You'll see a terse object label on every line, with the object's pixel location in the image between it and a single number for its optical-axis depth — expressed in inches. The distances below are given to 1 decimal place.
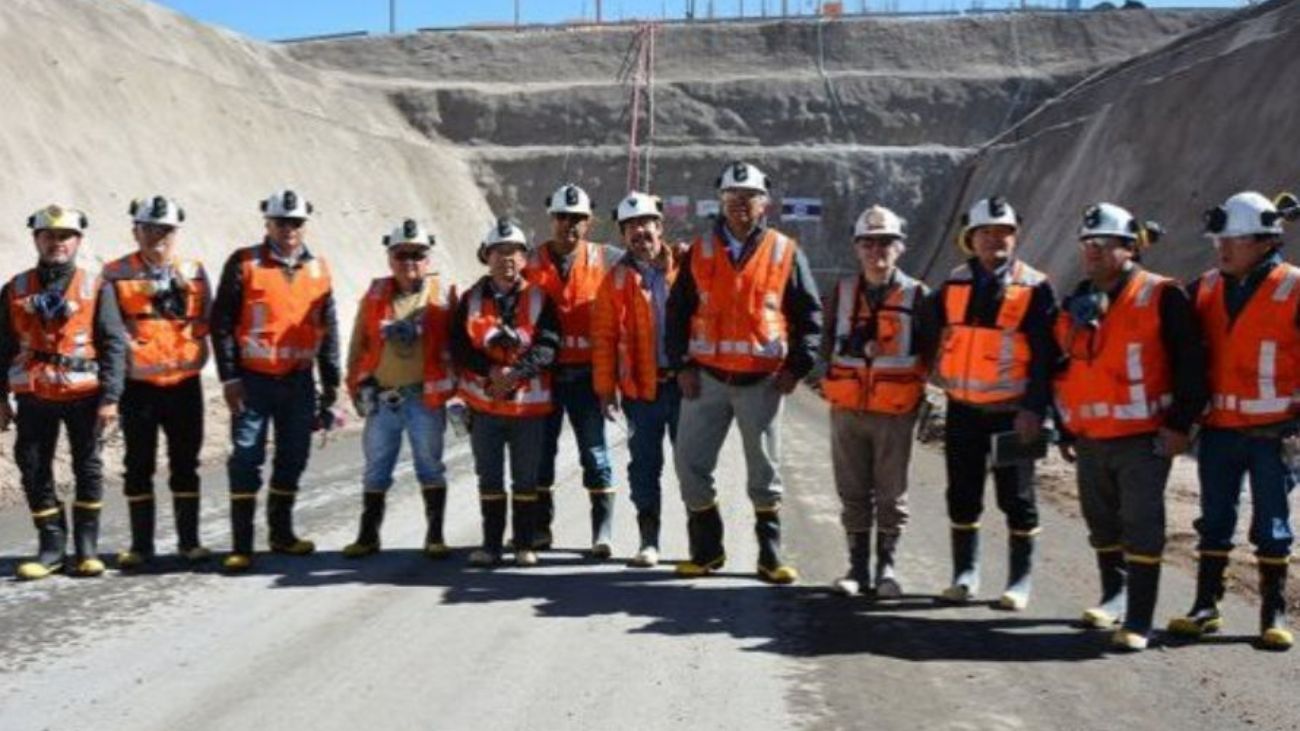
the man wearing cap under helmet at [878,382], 292.2
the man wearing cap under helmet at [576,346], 341.4
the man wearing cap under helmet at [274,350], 324.2
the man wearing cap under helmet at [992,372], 280.2
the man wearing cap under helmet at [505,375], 327.3
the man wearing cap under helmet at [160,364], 319.0
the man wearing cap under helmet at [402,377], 334.0
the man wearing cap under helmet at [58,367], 307.6
